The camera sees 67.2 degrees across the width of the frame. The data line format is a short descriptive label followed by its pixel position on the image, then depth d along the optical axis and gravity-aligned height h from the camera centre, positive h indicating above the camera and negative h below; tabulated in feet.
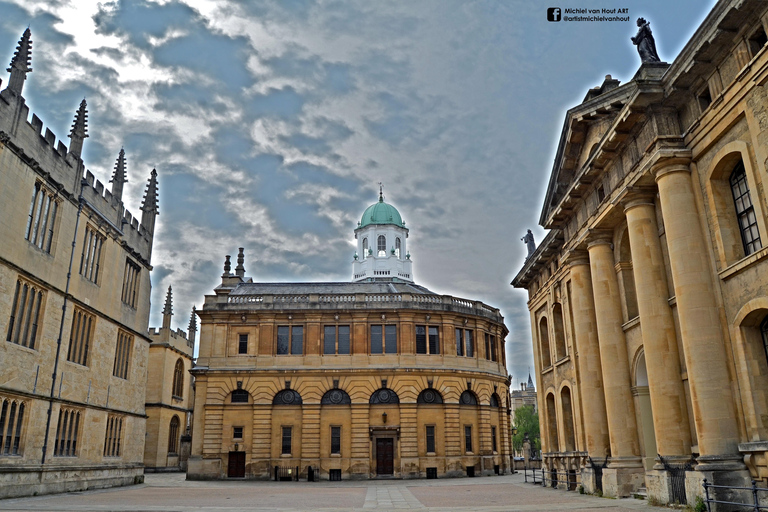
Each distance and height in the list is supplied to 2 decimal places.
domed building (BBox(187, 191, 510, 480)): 137.28 +11.34
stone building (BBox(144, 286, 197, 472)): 181.88 +12.42
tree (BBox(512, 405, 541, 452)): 320.50 +5.08
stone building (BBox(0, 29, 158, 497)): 73.61 +18.28
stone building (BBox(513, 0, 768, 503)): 46.24 +16.21
